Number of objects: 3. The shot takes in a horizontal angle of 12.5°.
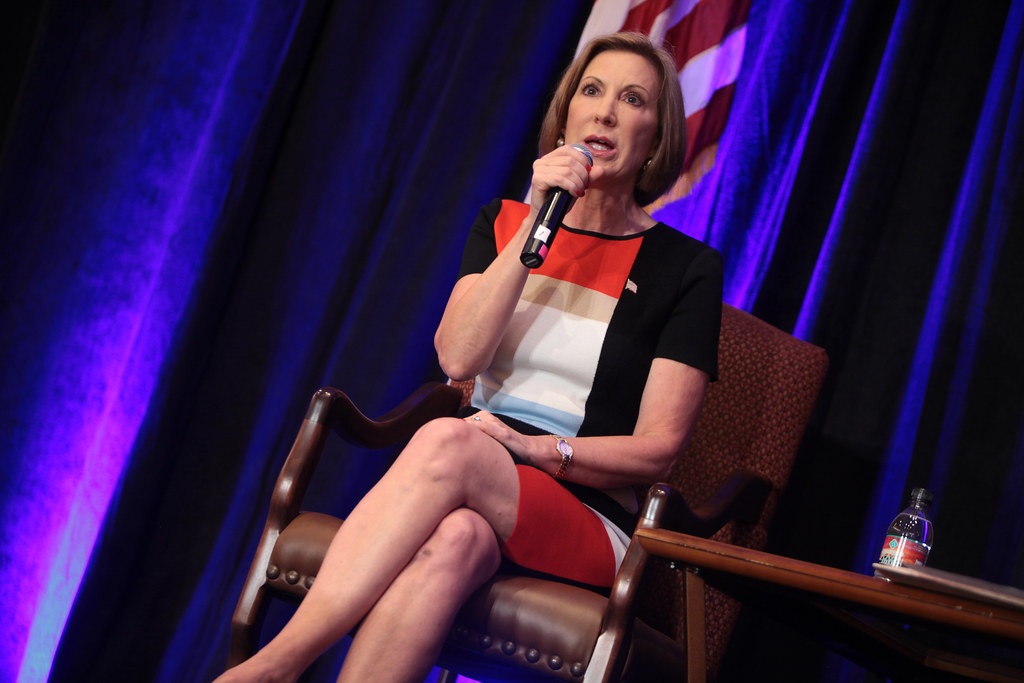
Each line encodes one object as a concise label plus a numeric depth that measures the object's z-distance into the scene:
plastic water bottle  5.80
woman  5.56
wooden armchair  5.59
